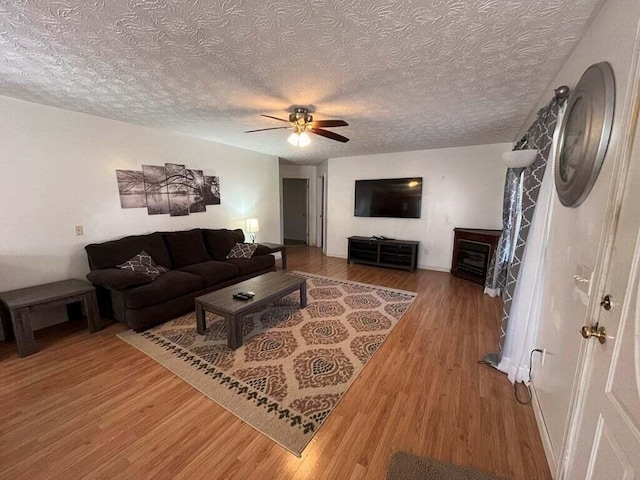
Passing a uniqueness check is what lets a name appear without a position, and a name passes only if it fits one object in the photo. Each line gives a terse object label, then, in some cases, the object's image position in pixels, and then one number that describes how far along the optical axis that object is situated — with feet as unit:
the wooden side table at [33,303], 7.17
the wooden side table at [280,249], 15.46
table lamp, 15.79
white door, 2.39
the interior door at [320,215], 23.34
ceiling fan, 8.47
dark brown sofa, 8.54
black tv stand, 16.17
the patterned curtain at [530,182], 5.62
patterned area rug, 5.52
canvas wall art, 10.98
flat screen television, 16.49
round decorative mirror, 3.51
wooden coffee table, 7.59
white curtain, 5.81
